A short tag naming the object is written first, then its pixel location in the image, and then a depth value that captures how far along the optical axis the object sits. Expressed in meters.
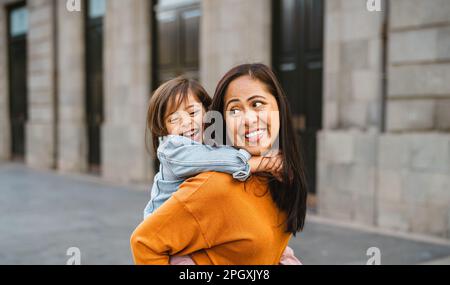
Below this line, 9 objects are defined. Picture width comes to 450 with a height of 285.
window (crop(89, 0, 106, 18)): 14.30
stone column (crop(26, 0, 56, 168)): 16.08
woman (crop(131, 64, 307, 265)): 1.71
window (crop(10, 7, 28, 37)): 18.09
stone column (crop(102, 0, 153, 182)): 12.79
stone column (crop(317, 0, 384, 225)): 7.95
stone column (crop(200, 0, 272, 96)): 9.91
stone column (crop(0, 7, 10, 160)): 19.09
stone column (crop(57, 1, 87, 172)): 15.10
